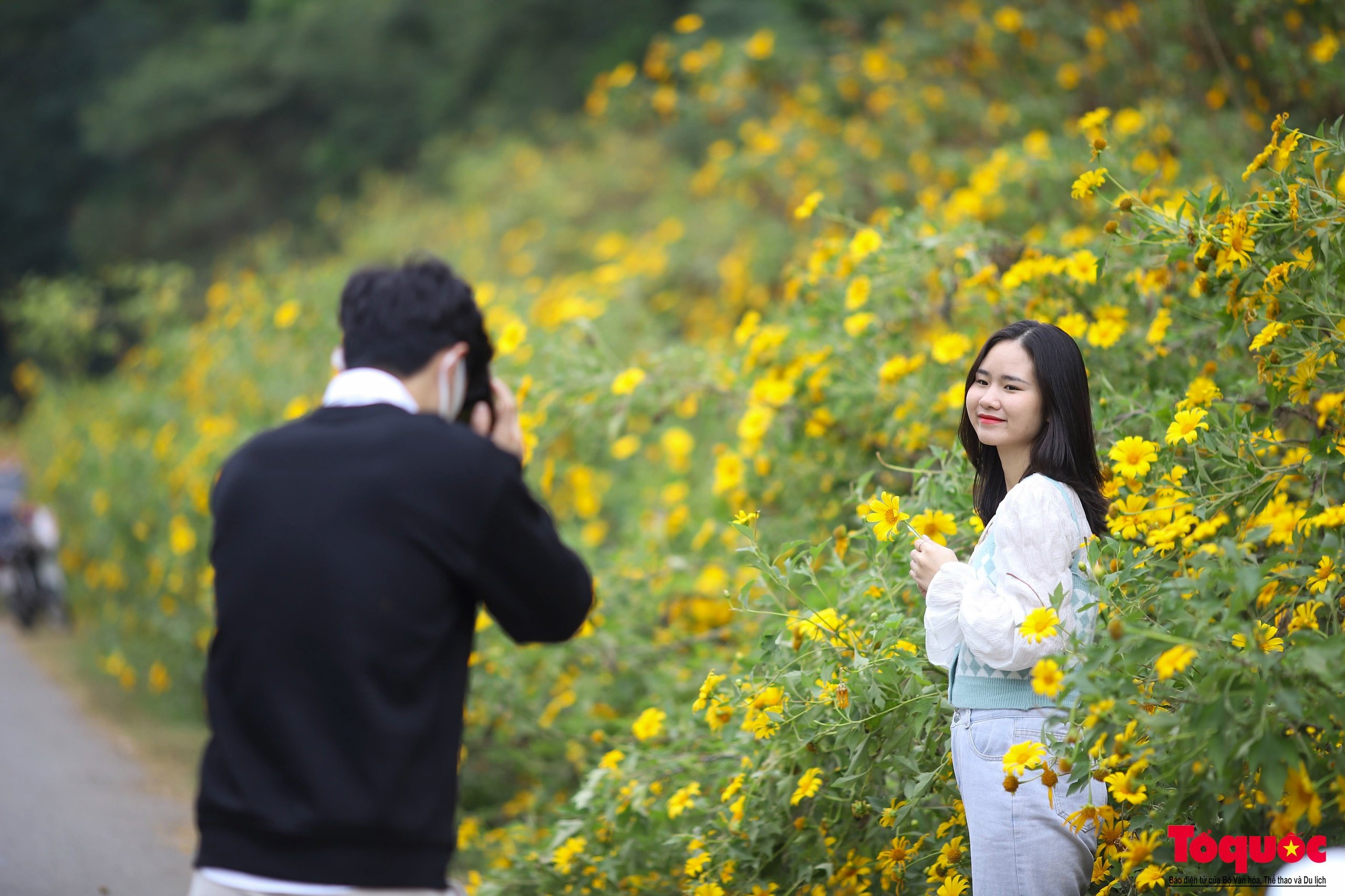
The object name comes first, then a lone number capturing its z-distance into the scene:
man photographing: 5.07
